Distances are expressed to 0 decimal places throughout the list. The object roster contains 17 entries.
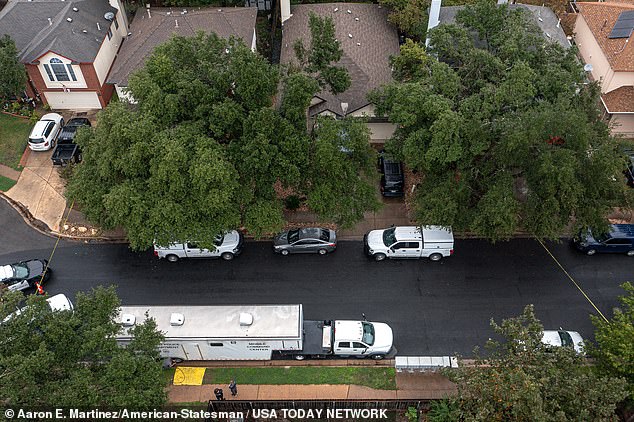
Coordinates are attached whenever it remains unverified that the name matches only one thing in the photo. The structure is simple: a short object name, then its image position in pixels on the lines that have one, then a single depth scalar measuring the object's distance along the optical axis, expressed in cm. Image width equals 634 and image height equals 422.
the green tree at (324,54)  3045
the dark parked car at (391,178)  3500
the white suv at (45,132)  3791
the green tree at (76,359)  1967
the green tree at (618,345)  2144
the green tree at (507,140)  2669
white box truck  2555
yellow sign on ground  2664
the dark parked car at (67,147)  3675
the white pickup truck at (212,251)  3108
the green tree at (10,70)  3700
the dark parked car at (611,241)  3069
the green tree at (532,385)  1928
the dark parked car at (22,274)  2984
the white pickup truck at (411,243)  3078
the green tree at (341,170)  2830
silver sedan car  3152
